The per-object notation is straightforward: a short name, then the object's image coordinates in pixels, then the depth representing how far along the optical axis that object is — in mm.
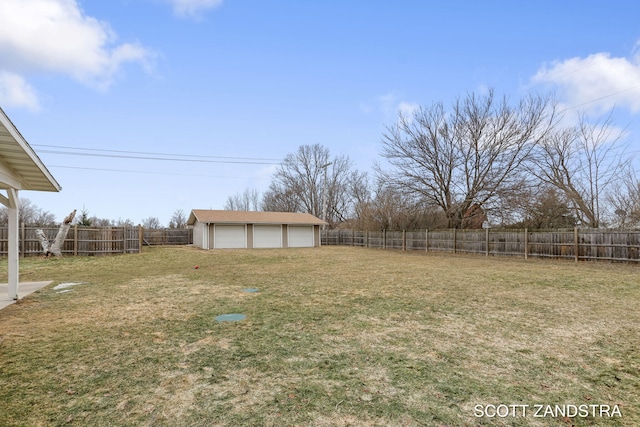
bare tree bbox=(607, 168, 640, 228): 16781
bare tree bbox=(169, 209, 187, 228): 36962
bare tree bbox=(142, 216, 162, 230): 36406
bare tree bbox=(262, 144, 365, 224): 39156
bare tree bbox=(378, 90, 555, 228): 19703
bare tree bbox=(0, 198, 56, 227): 29444
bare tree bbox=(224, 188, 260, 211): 48312
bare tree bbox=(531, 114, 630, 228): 18344
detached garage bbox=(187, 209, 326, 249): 22234
